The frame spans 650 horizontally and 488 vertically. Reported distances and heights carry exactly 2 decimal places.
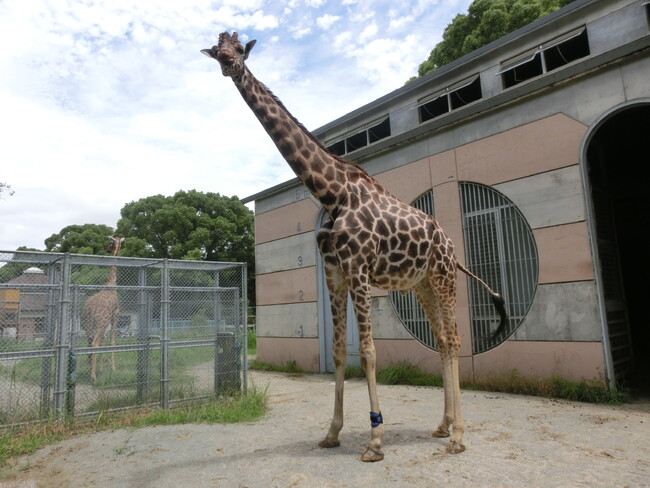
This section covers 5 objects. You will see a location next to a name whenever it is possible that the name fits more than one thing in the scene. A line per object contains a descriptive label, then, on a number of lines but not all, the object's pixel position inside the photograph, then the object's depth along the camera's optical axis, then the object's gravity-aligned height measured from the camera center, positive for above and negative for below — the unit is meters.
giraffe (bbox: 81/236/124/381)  7.53 +0.03
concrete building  7.20 +2.15
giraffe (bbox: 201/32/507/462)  4.61 +0.65
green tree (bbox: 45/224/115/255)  30.17 +5.43
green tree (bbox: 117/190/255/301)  27.53 +5.35
